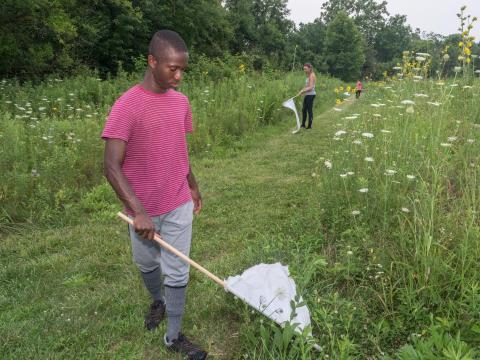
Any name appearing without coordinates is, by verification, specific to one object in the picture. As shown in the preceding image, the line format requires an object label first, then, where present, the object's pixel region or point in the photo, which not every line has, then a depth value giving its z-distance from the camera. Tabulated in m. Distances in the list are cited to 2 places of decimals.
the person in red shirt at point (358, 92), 17.73
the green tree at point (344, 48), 56.84
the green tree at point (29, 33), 13.34
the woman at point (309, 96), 10.64
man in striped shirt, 2.23
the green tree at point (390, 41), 83.00
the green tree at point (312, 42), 56.41
